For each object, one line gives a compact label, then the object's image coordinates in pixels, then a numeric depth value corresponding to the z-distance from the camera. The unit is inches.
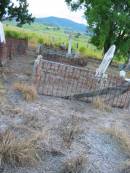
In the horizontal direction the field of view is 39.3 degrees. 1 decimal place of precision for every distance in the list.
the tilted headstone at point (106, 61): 262.3
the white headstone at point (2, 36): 257.5
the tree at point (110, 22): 460.5
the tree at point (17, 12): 444.1
